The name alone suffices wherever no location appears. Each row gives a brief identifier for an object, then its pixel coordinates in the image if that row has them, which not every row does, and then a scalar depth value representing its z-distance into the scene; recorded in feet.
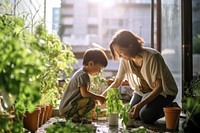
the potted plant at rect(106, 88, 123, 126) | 6.73
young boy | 6.99
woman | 7.12
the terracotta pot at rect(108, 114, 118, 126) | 6.92
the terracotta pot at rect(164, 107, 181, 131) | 6.48
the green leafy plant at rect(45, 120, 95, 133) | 3.11
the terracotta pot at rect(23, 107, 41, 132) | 6.02
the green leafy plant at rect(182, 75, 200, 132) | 3.58
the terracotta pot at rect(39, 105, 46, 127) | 6.64
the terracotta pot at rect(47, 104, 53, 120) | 7.53
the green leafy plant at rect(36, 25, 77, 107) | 7.15
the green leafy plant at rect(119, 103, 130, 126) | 6.08
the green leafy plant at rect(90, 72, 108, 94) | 8.64
